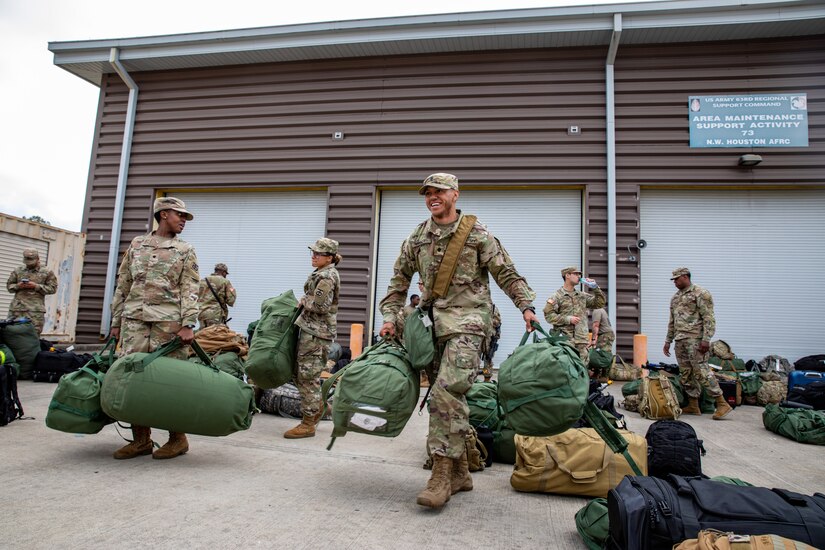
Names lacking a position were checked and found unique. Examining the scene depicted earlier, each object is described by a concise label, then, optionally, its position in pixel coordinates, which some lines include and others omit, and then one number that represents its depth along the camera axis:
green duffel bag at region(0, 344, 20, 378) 4.93
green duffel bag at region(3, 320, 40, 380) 6.79
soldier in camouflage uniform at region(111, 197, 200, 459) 3.66
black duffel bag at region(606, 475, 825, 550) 1.88
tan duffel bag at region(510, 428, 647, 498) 3.03
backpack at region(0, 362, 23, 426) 4.30
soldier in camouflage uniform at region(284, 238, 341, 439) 4.62
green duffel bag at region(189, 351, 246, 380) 5.89
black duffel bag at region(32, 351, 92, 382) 6.81
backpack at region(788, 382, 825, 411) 5.81
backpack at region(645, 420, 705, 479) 3.21
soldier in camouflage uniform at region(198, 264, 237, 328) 7.73
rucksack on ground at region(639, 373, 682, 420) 5.61
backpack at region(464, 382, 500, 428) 3.85
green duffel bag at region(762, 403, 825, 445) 4.88
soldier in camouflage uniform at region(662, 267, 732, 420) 6.29
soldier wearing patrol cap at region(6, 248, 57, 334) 7.80
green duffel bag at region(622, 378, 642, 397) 6.45
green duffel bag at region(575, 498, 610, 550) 2.27
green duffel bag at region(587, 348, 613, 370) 7.65
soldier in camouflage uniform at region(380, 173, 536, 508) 2.95
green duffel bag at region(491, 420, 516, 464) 3.80
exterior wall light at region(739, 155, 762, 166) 8.50
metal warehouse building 8.80
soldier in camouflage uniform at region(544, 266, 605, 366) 7.00
